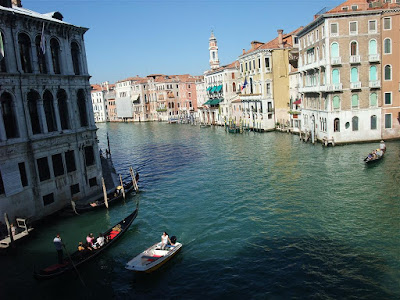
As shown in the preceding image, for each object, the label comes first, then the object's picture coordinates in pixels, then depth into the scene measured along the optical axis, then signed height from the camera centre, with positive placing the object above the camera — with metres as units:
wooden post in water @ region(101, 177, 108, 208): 19.90 -4.82
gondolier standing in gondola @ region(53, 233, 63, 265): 13.67 -4.99
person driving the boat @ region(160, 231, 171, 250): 14.16 -5.31
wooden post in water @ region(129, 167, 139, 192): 23.61 -4.88
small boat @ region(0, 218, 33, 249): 15.10 -5.04
